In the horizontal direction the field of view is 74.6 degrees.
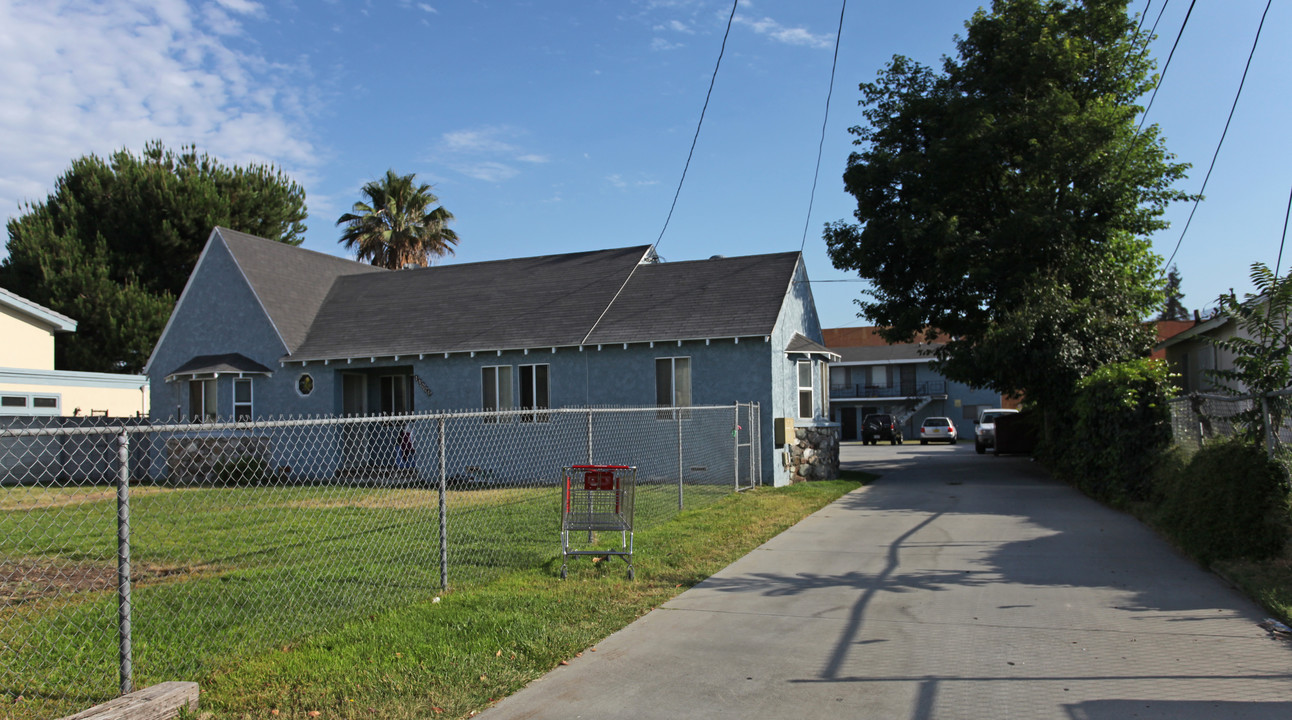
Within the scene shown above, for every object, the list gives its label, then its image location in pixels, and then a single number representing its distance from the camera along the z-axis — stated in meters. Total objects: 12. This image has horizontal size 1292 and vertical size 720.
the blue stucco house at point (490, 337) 19.09
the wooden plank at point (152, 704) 4.22
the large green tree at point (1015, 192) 19.14
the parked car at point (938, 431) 42.66
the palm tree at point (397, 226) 37.03
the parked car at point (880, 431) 43.41
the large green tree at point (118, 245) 32.88
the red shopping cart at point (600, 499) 8.41
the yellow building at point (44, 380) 21.00
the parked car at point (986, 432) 32.91
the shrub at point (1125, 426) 12.89
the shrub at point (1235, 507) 8.11
